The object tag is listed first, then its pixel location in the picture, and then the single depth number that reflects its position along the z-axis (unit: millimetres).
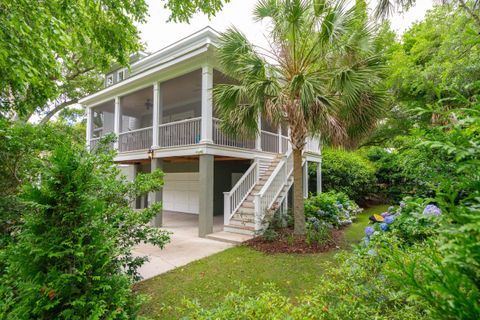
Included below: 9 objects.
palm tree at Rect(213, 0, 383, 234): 6145
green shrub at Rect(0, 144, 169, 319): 2307
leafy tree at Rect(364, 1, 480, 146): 7496
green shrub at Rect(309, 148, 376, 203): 13297
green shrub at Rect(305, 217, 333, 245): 6859
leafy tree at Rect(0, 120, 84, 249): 3605
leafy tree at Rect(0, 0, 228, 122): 3482
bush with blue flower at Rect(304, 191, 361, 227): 9258
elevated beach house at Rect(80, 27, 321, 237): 8055
